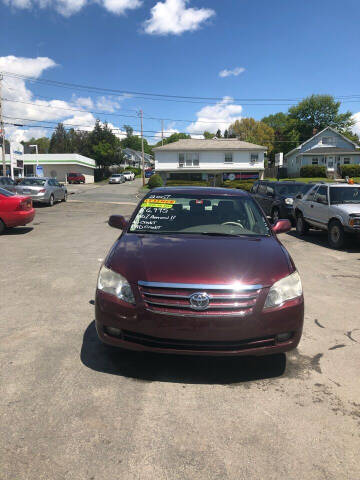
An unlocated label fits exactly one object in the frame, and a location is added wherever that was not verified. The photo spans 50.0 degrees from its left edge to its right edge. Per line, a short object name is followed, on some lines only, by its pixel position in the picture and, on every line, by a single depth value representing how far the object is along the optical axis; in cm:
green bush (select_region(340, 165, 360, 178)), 4953
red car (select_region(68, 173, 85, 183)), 6046
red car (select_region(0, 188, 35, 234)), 1183
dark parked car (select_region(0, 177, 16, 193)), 2005
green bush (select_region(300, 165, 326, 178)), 5091
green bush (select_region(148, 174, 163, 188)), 4666
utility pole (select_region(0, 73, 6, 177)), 3458
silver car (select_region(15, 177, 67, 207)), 2202
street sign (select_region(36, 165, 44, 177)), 4621
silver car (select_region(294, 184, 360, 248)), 1030
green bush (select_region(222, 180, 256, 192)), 4254
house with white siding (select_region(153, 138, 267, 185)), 5284
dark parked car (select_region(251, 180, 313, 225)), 1515
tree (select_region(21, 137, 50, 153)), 15027
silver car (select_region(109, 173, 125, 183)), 6213
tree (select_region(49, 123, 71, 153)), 10492
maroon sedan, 301
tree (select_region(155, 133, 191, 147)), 15275
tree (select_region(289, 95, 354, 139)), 8412
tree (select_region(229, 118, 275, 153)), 9456
